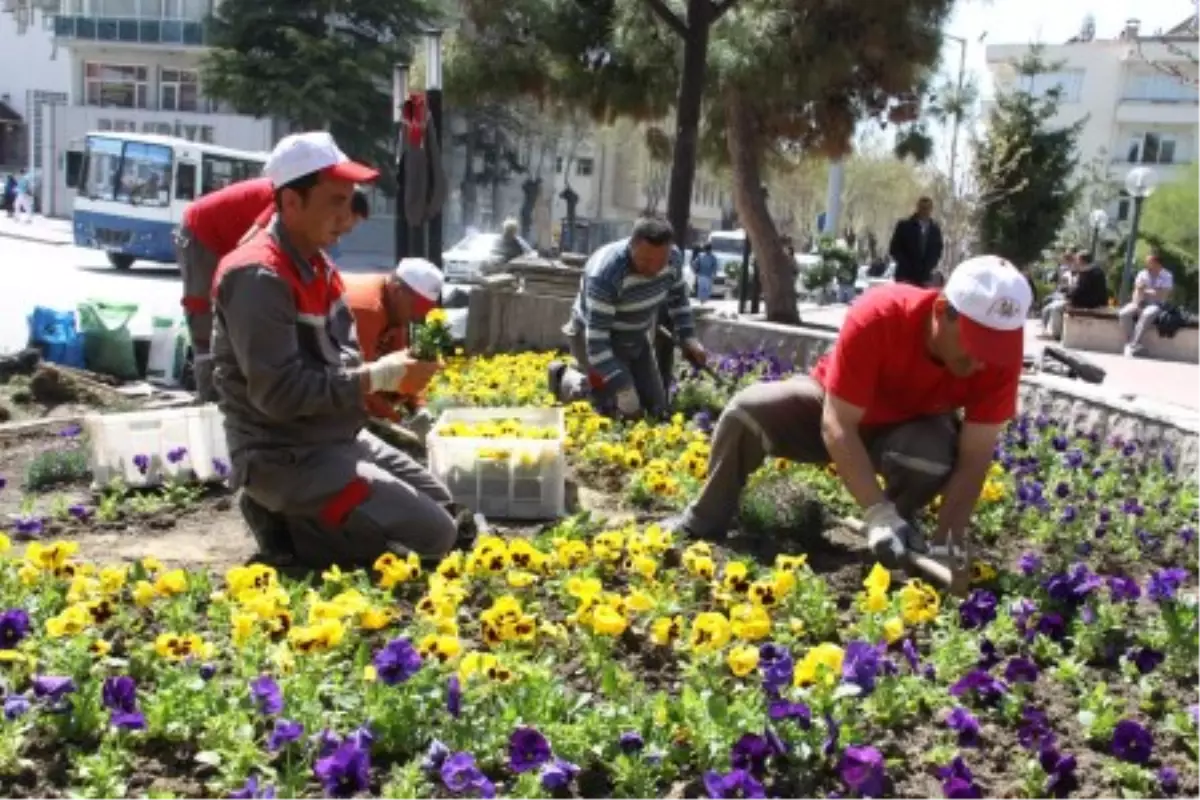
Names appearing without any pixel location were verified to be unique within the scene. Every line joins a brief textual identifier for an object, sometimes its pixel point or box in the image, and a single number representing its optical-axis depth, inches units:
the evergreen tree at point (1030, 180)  1100.5
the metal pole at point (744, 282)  805.9
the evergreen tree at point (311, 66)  1514.5
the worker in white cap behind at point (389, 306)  213.6
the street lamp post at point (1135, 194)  861.5
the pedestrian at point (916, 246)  510.6
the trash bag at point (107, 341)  354.6
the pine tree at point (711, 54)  490.3
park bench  664.4
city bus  995.3
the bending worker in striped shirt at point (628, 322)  261.7
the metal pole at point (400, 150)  411.2
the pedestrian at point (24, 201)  1541.6
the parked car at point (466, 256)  995.9
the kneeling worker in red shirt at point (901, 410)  156.0
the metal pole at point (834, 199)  1598.2
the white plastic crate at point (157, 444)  219.3
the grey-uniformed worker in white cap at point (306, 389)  158.9
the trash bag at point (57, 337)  358.9
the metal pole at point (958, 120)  678.5
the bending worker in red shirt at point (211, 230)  224.8
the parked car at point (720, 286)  1360.7
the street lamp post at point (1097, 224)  1181.1
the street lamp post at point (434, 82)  426.6
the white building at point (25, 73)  2113.7
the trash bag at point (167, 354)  354.9
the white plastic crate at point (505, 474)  204.8
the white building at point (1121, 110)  2397.9
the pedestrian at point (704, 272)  1206.9
